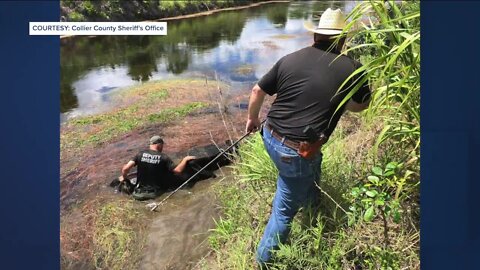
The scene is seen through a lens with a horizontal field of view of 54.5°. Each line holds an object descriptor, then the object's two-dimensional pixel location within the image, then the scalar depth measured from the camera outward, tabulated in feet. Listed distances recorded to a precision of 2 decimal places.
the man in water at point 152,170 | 11.46
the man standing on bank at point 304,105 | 6.85
